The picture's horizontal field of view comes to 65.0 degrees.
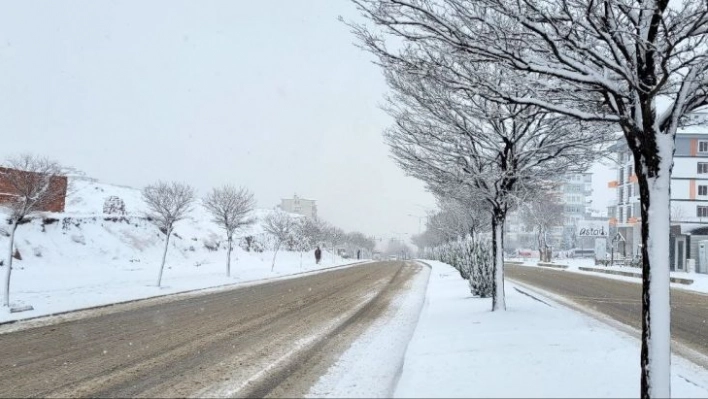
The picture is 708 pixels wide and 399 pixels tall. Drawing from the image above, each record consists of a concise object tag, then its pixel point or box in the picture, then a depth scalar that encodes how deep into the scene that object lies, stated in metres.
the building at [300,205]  178.95
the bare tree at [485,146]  10.48
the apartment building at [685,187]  57.73
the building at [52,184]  15.54
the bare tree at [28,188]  15.14
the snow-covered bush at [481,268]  14.79
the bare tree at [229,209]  31.31
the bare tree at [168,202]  23.53
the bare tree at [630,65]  4.93
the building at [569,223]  101.38
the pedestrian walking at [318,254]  54.73
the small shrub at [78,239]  29.75
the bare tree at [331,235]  73.97
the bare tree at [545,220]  61.43
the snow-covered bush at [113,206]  38.72
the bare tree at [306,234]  60.53
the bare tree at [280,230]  43.84
